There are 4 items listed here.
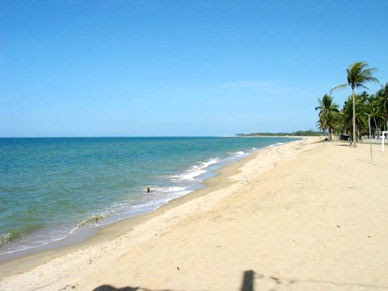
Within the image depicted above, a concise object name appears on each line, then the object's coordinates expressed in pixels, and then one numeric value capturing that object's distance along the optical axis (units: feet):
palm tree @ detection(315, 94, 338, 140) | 188.96
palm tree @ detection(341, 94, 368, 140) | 142.04
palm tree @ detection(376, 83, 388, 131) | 167.22
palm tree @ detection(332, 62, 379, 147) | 100.01
